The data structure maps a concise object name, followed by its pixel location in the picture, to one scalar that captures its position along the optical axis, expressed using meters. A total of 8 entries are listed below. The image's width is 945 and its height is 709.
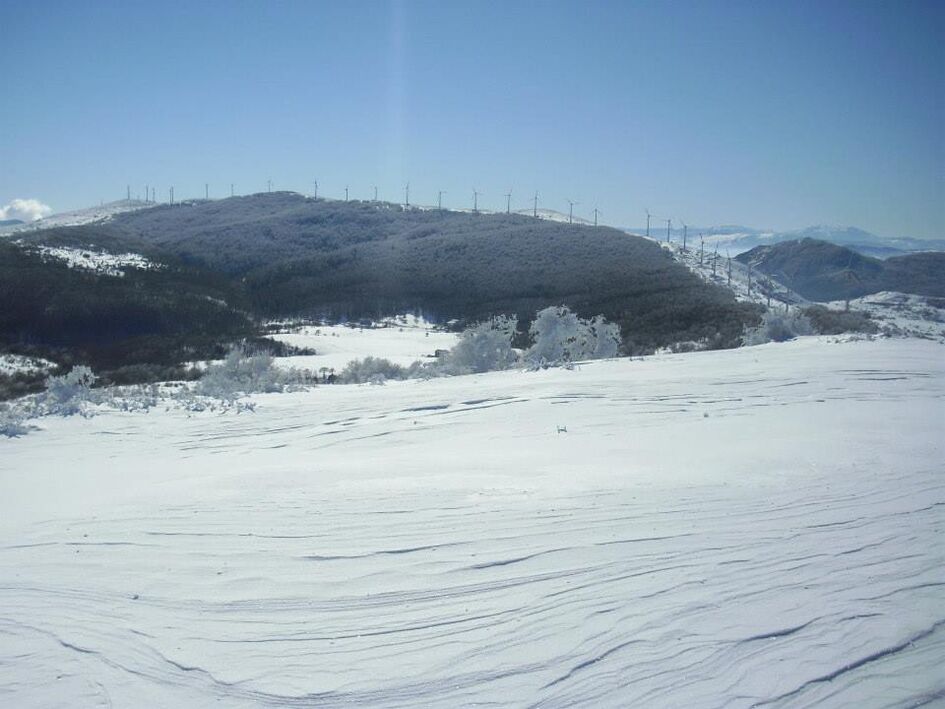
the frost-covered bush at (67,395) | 12.26
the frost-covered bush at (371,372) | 18.70
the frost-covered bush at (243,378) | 14.89
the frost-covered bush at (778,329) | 22.80
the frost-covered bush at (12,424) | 10.90
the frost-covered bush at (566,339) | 21.11
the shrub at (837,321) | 25.73
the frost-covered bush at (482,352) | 21.41
